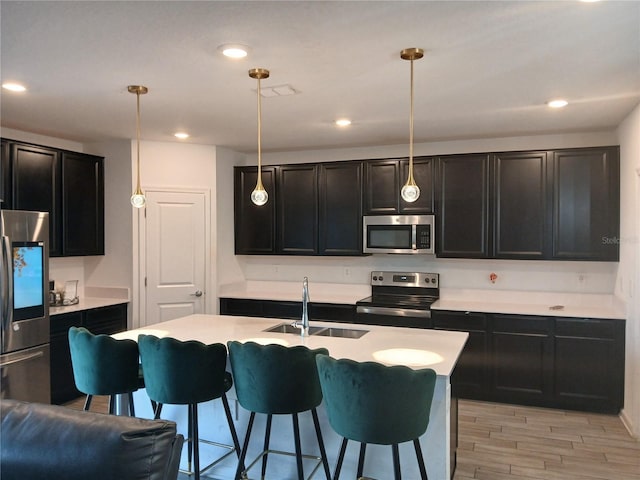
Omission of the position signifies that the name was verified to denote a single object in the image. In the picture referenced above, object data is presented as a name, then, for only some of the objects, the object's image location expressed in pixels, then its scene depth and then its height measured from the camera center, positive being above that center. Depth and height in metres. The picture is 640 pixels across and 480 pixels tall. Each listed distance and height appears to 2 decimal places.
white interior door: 4.93 -0.14
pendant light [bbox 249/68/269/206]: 2.88 +0.92
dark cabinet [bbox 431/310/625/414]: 4.00 -1.03
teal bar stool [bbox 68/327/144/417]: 2.59 -0.65
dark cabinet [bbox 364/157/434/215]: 4.77 +0.56
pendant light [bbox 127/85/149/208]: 3.19 +0.97
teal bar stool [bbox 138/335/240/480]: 2.48 -0.66
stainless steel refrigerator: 3.53 -0.48
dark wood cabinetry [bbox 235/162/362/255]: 5.08 +0.32
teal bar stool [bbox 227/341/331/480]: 2.36 -0.67
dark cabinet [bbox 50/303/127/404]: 4.07 -0.88
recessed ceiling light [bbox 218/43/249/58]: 2.50 +1.00
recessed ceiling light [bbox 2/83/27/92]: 3.12 +1.02
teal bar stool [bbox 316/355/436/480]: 2.05 -0.68
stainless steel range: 4.56 -0.60
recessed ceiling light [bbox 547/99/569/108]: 3.51 +1.00
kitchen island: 2.46 -0.79
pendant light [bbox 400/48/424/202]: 2.55 +0.38
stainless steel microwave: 4.73 +0.07
